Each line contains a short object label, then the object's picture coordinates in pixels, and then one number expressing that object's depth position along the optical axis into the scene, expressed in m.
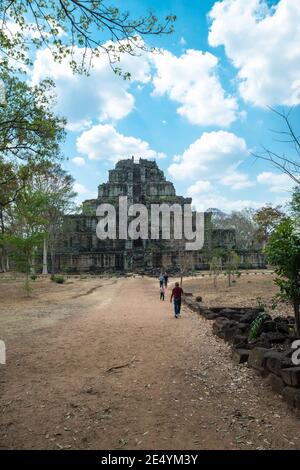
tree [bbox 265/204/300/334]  6.64
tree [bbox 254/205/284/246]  36.00
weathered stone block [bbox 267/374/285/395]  4.93
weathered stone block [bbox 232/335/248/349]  6.98
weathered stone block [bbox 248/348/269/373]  5.64
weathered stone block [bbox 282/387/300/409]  4.45
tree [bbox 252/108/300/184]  5.82
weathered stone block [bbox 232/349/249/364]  6.42
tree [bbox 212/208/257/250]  67.69
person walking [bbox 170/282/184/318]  11.88
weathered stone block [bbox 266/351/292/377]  5.05
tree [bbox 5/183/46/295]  19.16
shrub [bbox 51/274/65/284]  27.42
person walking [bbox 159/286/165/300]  17.69
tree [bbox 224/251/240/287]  25.12
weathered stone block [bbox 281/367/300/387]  4.58
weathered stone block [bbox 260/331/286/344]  6.89
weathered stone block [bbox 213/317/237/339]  8.21
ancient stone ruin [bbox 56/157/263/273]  45.06
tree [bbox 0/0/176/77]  4.61
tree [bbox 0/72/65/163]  10.82
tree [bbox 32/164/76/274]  33.16
